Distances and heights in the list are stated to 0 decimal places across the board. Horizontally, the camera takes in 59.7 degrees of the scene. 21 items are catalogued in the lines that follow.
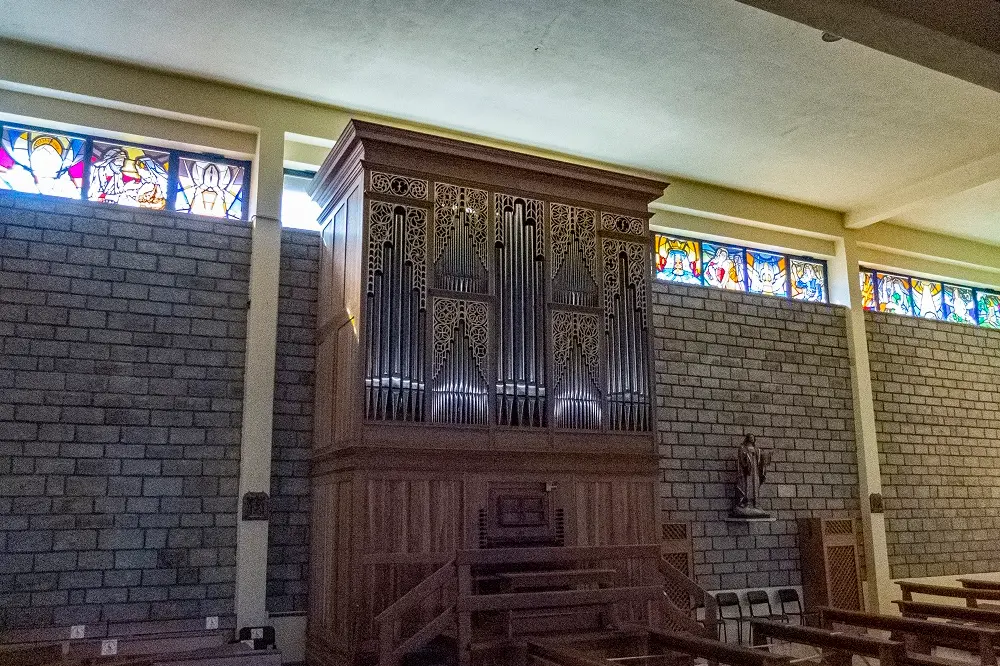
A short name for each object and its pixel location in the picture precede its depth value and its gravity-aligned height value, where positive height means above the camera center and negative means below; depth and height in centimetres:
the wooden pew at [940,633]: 592 -90
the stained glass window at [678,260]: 963 +270
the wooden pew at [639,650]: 500 -90
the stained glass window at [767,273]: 1028 +271
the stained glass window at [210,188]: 743 +273
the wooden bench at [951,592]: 812 -85
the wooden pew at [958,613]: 717 -91
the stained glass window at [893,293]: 1123 +268
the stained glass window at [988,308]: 1209 +267
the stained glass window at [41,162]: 684 +273
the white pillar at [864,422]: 979 +96
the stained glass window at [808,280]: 1058 +269
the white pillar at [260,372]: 675 +110
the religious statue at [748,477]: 914 +29
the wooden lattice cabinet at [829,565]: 934 -65
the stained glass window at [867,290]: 1105 +267
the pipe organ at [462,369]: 630 +106
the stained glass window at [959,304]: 1181 +266
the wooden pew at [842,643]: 538 -89
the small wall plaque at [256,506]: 684 +3
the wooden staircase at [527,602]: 566 -64
